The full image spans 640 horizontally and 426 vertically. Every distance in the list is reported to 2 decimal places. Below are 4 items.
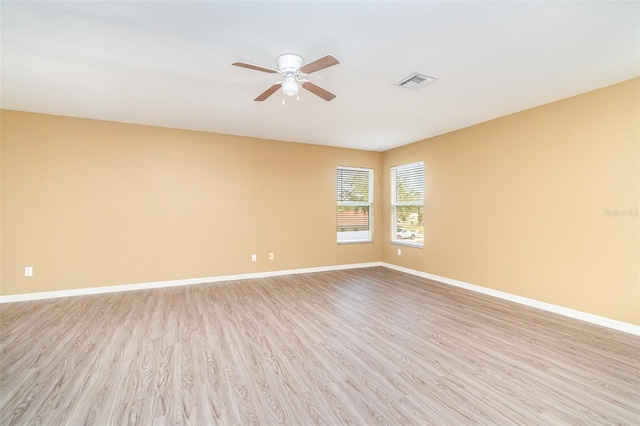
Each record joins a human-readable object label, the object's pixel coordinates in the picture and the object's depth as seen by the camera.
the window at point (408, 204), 5.43
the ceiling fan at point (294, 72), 2.20
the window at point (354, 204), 6.00
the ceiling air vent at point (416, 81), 2.77
